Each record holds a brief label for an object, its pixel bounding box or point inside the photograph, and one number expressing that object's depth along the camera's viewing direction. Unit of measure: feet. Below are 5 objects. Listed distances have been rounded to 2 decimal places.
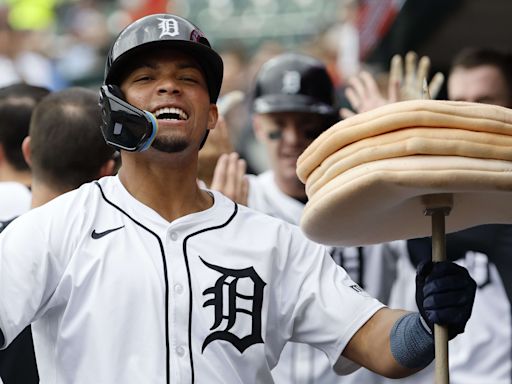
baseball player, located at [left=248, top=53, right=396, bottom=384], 38.75
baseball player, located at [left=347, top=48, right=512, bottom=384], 40.06
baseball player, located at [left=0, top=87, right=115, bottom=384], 32.71
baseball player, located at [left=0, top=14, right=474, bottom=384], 25.00
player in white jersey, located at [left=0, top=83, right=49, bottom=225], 37.65
